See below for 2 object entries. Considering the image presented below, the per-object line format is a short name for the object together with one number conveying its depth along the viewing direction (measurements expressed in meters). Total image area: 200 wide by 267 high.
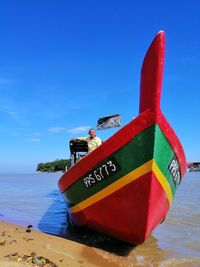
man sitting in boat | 4.83
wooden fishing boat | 3.43
